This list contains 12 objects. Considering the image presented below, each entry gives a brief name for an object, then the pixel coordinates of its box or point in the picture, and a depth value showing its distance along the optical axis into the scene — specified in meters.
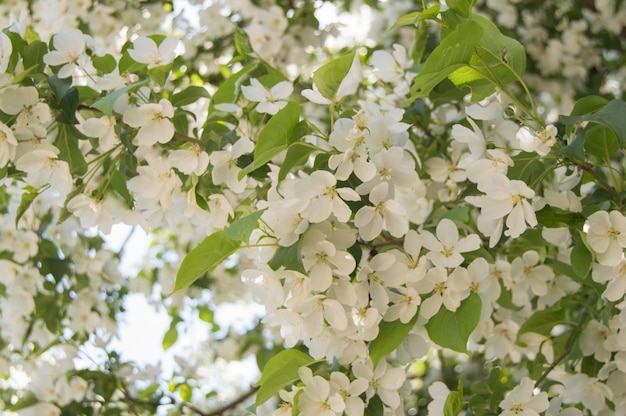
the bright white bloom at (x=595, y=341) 1.44
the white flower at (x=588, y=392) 1.44
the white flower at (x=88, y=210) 1.38
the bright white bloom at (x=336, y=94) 1.22
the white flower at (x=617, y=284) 1.21
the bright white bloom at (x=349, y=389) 1.21
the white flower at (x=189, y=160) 1.31
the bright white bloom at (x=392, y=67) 1.71
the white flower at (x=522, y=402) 1.31
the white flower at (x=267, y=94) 1.36
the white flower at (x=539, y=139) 1.21
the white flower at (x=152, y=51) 1.35
